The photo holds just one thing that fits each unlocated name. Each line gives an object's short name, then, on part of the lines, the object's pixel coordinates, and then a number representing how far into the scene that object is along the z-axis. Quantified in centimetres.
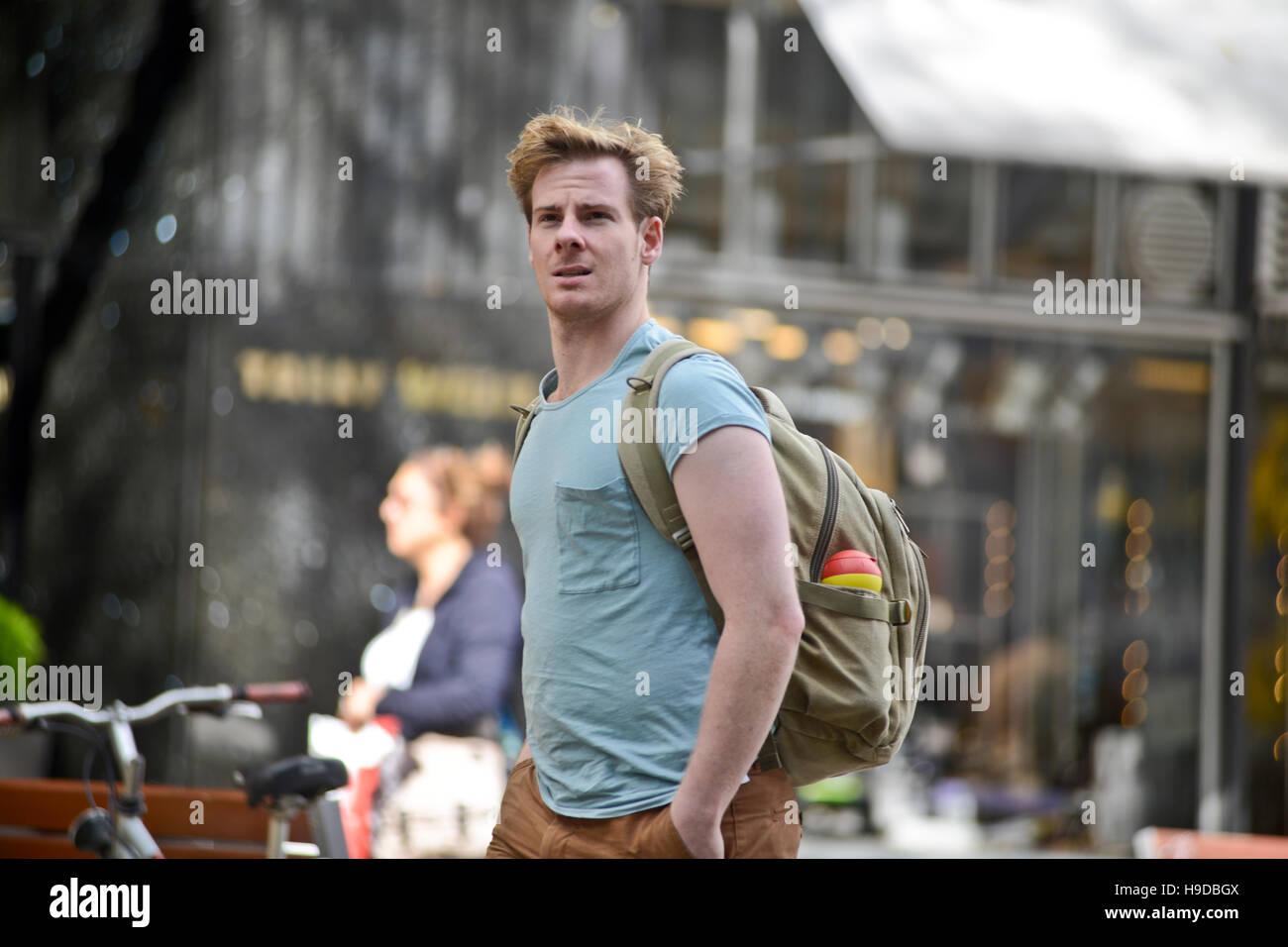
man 433
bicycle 670
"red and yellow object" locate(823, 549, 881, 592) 465
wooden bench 748
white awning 1213
